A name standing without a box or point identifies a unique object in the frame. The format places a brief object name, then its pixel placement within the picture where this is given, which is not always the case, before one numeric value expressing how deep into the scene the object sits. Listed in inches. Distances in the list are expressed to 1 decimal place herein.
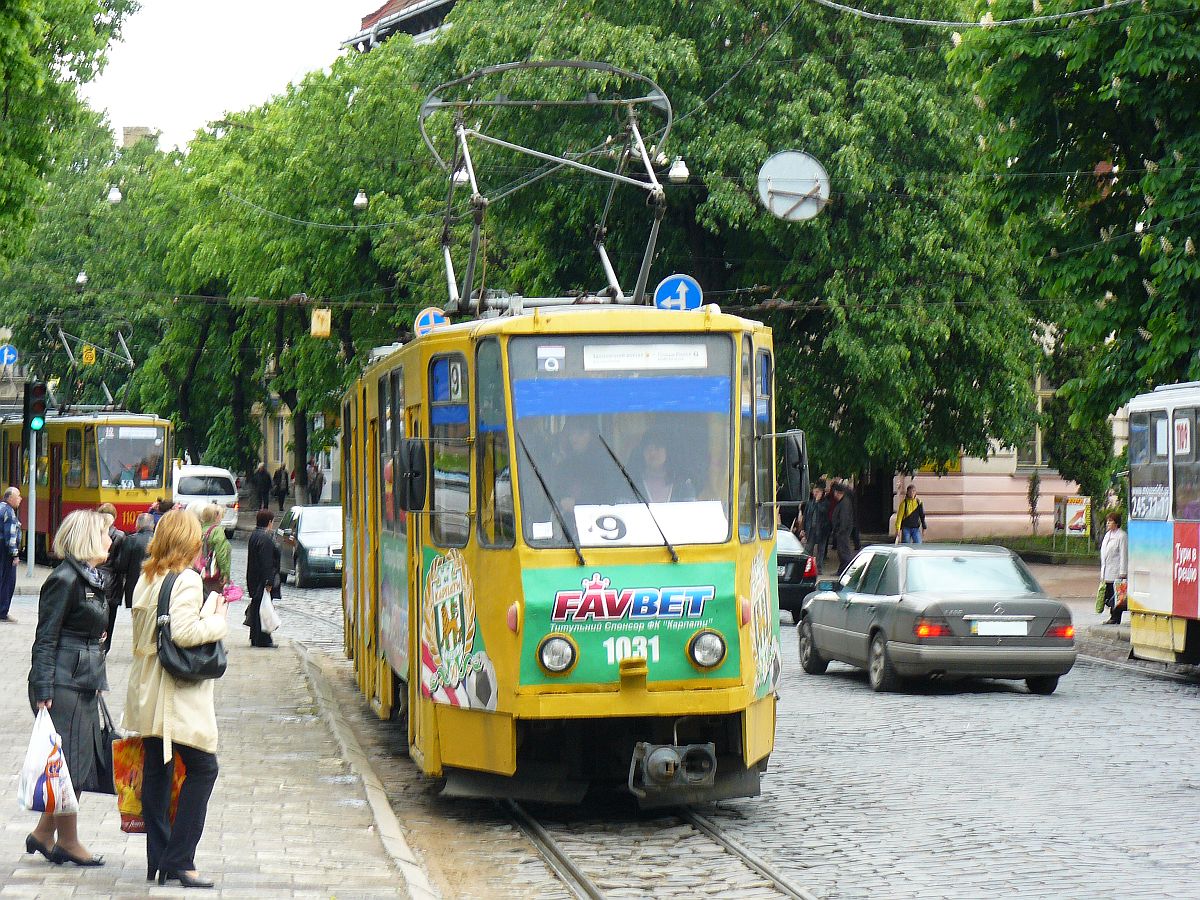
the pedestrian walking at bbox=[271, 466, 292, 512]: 2487.7
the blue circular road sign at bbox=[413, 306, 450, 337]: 742.5
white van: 2119.8
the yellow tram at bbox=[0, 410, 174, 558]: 1572.3
